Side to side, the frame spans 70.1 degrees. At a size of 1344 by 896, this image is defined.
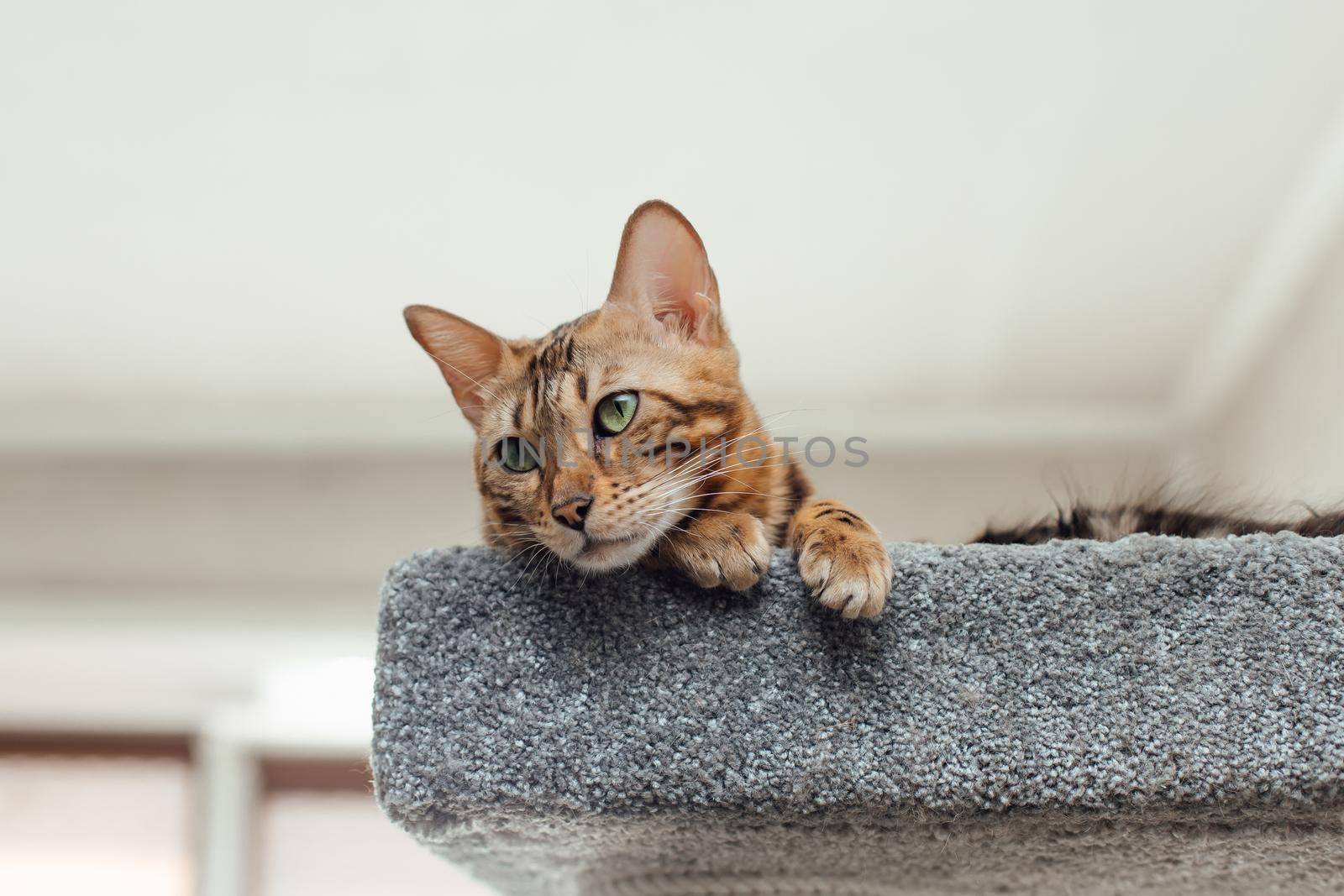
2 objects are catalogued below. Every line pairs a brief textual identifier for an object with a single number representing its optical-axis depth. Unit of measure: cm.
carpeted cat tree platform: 67
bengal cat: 71
